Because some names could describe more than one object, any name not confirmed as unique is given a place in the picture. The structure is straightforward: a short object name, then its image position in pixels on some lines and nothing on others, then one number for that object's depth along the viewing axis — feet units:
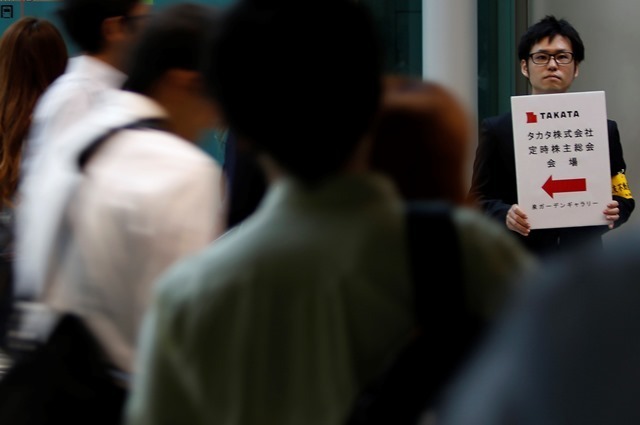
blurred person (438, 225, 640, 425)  4.84
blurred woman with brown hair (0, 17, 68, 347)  27.43
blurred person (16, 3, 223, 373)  14.38
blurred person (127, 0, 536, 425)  9.35
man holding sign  34.14
